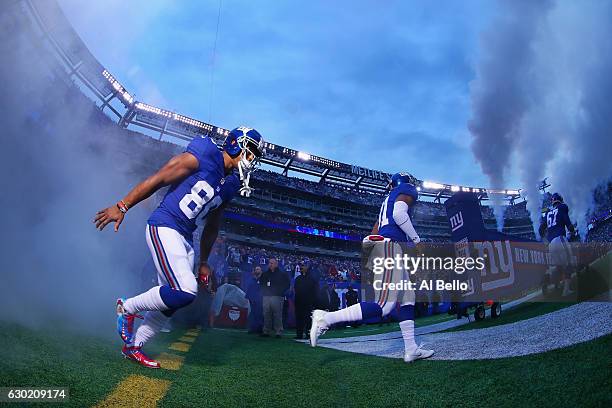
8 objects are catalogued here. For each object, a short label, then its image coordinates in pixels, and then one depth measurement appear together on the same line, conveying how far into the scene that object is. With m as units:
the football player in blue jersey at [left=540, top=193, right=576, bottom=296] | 7.61
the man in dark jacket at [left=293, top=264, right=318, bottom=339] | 9.27
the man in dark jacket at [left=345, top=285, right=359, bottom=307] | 13.49
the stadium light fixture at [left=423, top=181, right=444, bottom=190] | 56.84
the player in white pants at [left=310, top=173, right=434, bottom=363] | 4.09
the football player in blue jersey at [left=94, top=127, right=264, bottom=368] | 3.03
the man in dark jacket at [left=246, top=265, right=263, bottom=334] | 10.18
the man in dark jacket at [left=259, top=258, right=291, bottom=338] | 9.14
